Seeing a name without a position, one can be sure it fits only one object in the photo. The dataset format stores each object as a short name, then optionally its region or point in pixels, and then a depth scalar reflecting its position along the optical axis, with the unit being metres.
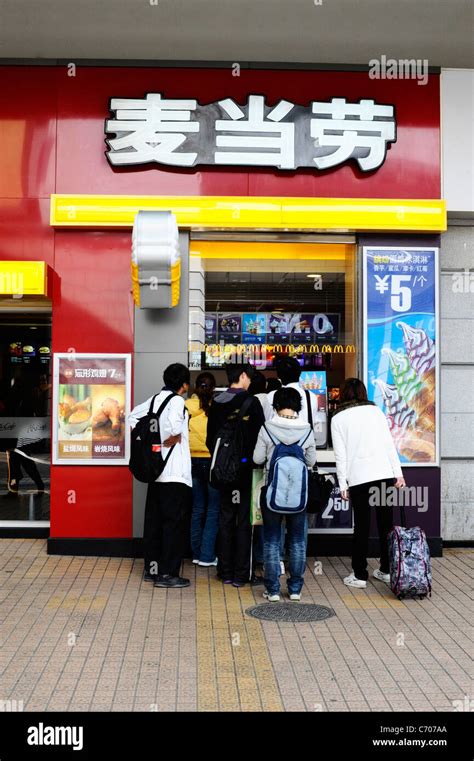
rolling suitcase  6.32
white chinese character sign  7.82
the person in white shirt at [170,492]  6.54
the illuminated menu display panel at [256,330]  8.33
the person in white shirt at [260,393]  7.36
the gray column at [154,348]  7.82
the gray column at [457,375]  8.49
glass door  8.59
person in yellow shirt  7.24
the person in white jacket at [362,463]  6.72
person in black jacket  6.54
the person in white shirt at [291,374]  7.09
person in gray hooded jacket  6.19
